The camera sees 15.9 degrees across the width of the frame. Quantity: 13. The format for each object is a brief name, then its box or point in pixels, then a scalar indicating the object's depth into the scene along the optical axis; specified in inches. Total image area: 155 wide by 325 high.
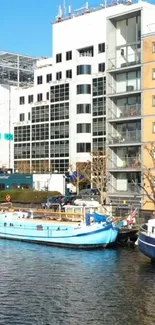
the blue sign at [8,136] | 4775.1
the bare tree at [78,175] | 3629.2
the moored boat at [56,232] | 2068.2
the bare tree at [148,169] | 2490.7
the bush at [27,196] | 3309.5
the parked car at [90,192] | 3304.6
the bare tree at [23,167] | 4271.7
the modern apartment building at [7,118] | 4788.4
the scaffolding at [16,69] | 5324.8
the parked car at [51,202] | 2795.3
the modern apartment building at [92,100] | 2652.6
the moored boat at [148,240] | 1678.2
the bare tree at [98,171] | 2924.5
